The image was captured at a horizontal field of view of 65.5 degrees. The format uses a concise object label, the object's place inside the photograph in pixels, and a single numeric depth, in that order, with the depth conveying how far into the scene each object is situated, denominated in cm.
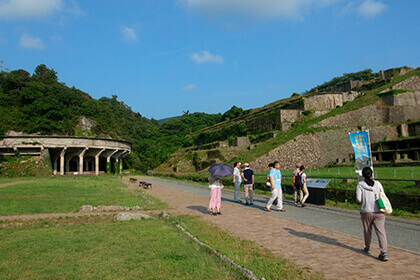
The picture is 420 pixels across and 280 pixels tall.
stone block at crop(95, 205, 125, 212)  1195
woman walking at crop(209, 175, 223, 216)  1118
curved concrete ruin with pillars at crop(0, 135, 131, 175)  4175
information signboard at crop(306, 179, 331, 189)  1299
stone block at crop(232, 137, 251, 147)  4374
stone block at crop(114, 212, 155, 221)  974
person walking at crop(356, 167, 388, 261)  579
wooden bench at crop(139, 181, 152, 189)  2362
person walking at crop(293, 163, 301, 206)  1322
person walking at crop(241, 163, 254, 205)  1352
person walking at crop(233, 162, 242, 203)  1449
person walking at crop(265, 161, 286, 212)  1159
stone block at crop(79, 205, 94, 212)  1188
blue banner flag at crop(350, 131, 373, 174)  896
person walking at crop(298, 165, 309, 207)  1272
